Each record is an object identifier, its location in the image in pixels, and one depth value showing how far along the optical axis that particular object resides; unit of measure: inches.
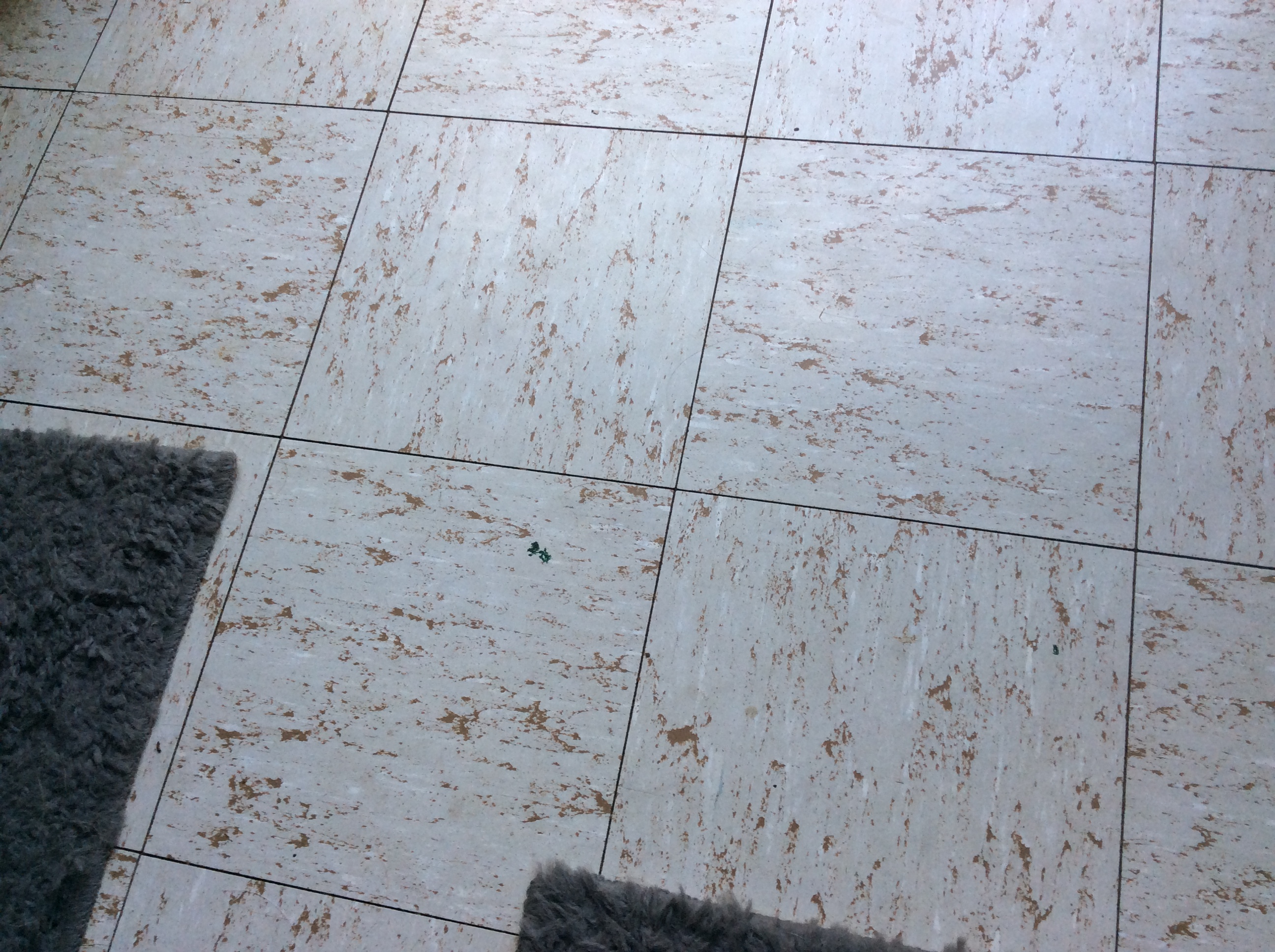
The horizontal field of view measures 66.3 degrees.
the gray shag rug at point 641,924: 43.9
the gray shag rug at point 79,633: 48.0
